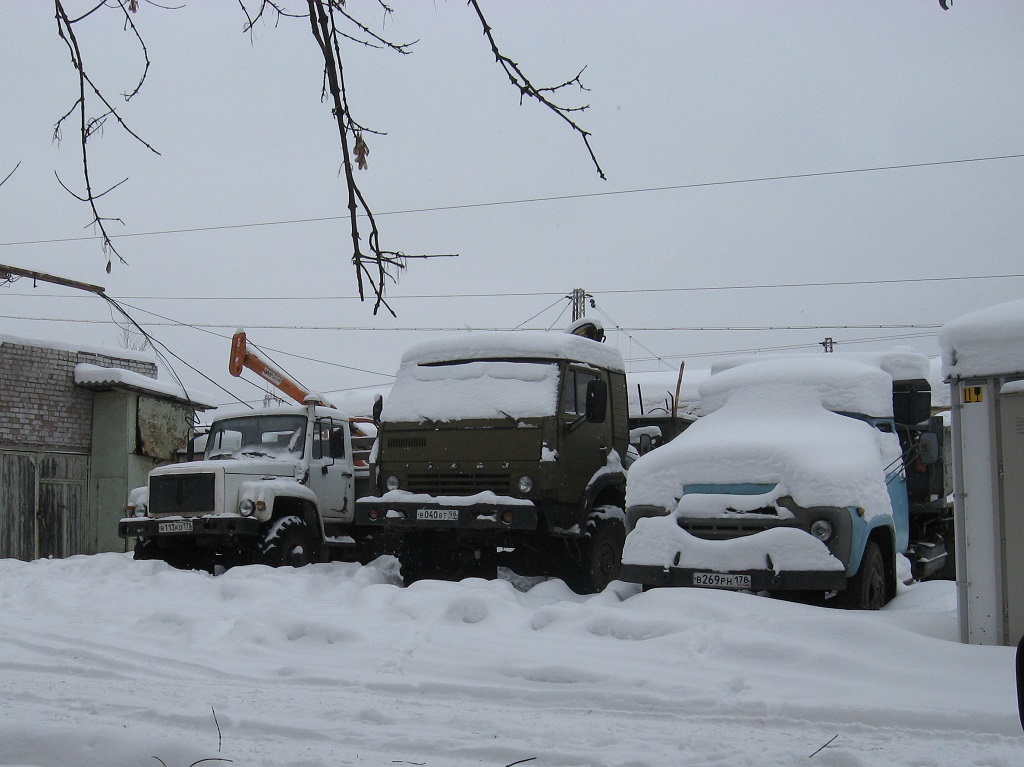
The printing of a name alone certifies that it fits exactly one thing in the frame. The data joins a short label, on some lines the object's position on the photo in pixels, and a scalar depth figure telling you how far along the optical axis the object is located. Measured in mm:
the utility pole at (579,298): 36403
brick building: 17203
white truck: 12000
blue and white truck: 7539
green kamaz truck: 10109
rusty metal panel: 18625
